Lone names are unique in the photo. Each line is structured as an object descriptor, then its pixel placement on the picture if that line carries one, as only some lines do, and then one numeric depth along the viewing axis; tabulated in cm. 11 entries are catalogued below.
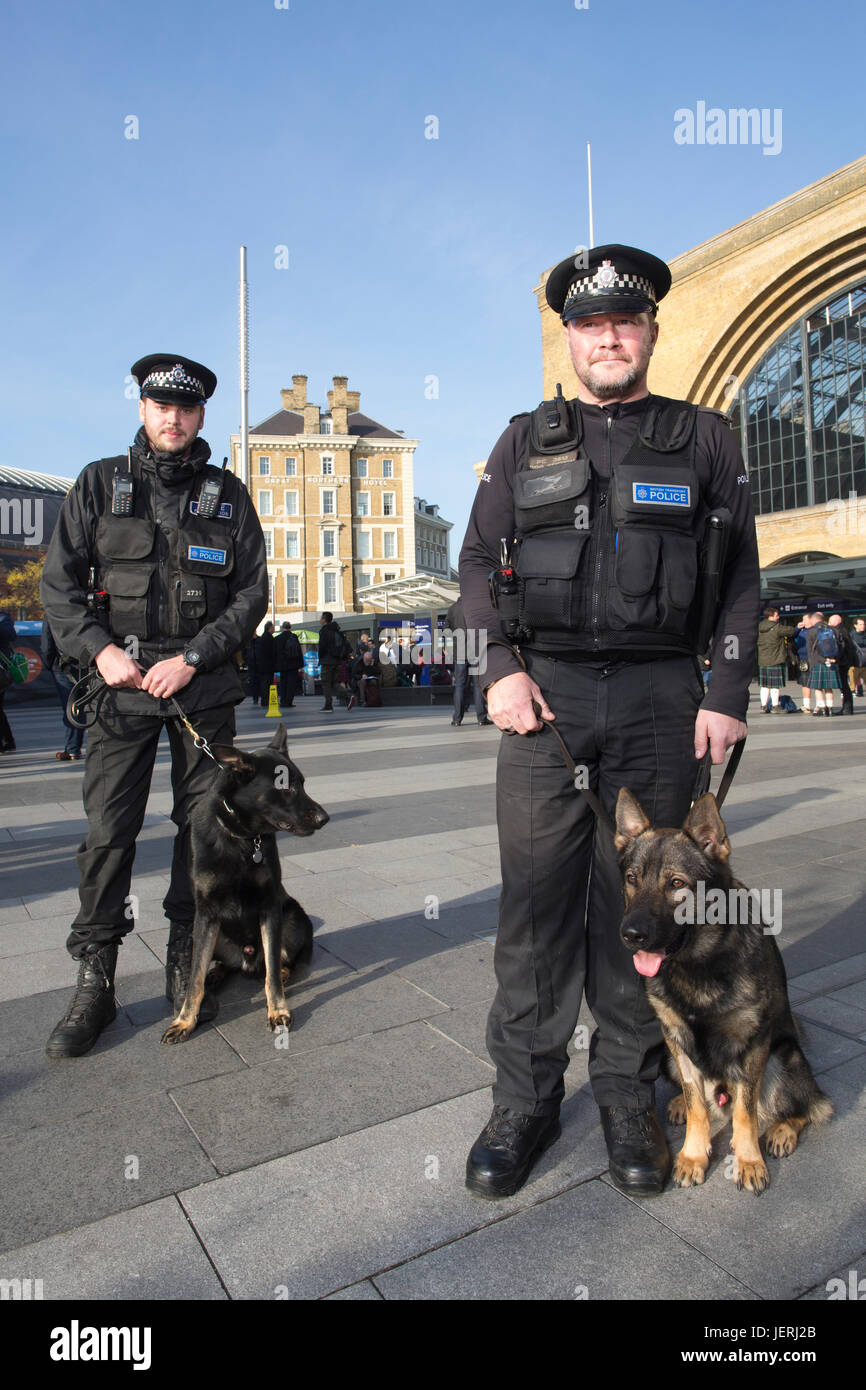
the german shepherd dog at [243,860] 313
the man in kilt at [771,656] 1633
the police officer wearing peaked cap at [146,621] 314
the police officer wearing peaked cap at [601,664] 234
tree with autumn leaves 4319
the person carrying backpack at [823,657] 1553
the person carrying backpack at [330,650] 1972
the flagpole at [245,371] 2569
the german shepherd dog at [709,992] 218
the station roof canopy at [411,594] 2983
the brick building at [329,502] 6856
